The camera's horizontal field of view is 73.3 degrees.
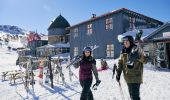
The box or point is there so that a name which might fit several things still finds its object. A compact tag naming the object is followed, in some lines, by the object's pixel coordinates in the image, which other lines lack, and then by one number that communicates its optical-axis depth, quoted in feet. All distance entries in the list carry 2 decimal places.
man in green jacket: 8.91
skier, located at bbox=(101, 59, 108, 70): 31.41
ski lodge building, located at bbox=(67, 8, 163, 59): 45.60
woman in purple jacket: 11.27
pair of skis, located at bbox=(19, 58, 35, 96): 21.27
